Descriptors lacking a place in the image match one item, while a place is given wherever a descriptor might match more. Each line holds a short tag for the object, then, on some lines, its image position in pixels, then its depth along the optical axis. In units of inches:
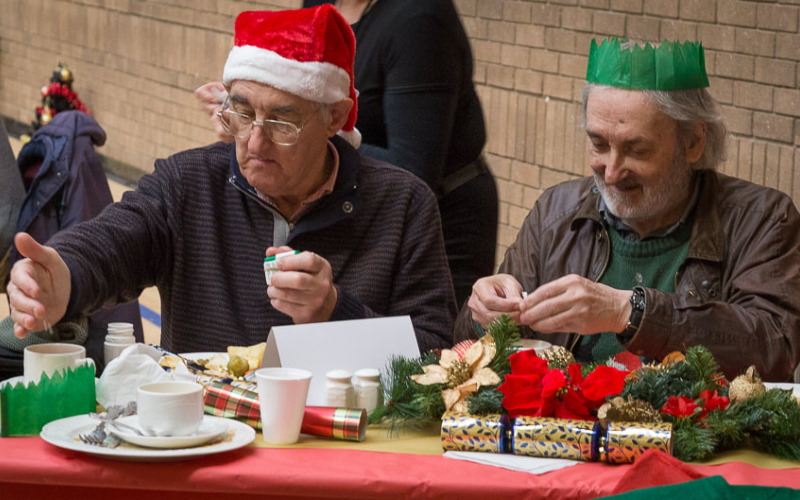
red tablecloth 145.0
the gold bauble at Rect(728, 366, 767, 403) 162.9
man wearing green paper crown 211.4
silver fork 154.5
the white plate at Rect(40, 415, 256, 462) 145.2
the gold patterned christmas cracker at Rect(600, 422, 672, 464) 151.2
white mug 162.7
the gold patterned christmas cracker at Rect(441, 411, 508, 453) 155.5
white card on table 171.2
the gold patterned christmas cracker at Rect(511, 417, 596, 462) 153.1
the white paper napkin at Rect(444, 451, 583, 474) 149.8
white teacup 148.7
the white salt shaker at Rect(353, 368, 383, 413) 169.5
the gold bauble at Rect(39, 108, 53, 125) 653.0
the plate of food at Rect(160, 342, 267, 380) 184.7
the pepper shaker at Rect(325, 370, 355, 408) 167.3
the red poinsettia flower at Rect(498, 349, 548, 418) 161.1
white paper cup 154.9
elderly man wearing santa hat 215.0
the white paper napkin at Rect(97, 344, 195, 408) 165.7
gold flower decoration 165.0
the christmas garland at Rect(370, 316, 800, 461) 157.2
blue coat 334.5
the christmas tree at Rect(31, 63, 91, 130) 595.2
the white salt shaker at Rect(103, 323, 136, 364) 177.6
